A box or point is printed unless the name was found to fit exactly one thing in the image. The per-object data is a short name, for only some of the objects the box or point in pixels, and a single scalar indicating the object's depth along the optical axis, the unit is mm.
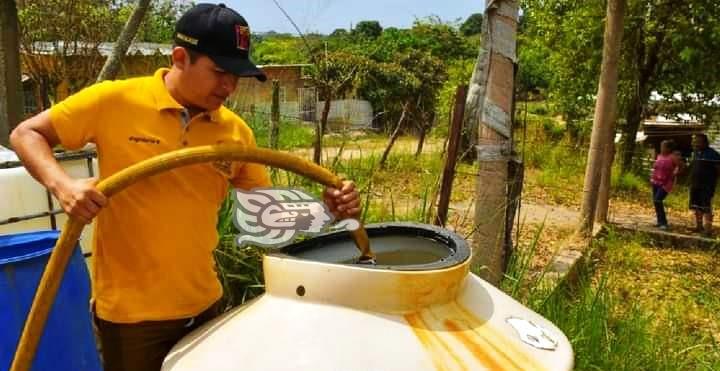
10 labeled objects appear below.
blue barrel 1659
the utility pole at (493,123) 2953
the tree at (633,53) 11430
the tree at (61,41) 11383
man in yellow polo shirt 1475
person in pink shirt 9500
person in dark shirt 9406
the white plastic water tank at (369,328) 1064
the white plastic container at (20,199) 2303
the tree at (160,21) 14159
